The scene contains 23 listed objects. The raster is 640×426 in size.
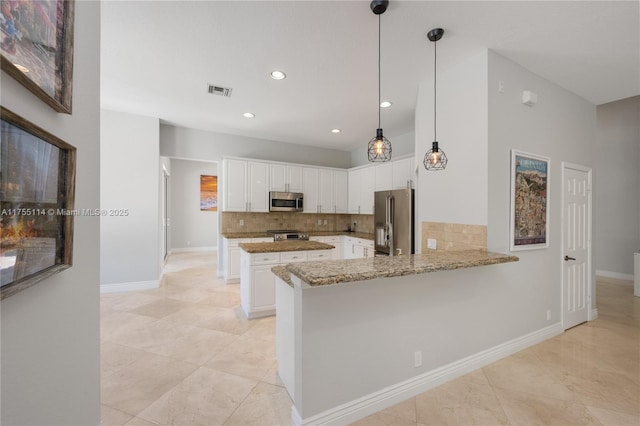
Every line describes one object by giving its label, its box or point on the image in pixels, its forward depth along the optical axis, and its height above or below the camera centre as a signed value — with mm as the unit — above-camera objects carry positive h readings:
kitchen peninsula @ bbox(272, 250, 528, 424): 1694 -855
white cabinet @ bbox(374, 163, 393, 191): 4999 +749
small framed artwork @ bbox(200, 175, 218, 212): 8719 +658
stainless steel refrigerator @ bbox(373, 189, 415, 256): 3826 -120
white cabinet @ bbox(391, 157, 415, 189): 4559 +736
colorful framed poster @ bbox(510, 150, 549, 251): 2631 +152
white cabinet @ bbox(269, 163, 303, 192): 5605 +768
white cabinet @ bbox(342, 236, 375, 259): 5031 -677
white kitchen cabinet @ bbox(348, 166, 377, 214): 5582 +548
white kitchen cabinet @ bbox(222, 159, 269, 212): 5219 +551
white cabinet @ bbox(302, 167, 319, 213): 5949 +575
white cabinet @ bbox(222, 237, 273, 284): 5062 -899
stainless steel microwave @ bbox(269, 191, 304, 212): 5535 +259
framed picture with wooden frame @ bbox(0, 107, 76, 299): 699 +26
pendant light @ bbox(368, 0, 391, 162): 1918 +531
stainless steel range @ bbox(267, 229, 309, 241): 5285 -433
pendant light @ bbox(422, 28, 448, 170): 2232 +543
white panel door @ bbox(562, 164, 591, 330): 3152 -360
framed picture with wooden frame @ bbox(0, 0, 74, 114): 700 +505
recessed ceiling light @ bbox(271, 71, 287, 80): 2971 +1578
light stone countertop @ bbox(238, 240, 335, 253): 3425 -451
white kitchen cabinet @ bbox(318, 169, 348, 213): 6137 +547
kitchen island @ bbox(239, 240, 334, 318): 3398 -760
